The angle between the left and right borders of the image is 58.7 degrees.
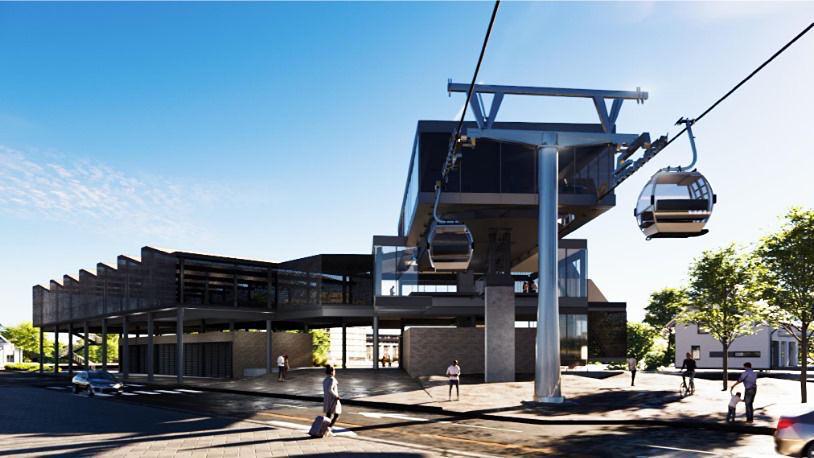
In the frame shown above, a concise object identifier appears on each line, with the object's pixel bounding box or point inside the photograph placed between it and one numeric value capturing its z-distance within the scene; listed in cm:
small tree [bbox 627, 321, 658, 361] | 9038
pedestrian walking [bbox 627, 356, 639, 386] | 3344
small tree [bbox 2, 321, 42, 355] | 12756
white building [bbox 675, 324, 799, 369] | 7712
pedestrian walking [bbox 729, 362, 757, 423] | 1998
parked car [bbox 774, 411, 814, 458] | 1289
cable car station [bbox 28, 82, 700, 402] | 2523
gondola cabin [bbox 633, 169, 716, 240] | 1473
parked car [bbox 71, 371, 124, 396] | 3578
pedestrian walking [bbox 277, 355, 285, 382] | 4150
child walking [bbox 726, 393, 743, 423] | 1996
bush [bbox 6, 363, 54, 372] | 9125
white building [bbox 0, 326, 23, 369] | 12794
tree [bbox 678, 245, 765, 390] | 3441
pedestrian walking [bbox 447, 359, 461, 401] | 2755
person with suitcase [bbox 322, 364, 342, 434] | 1719
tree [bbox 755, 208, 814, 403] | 2941
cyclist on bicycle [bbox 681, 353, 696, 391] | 2897
